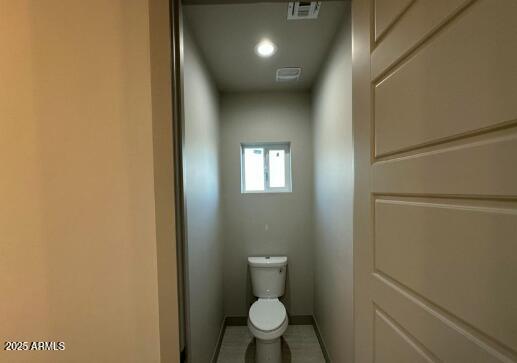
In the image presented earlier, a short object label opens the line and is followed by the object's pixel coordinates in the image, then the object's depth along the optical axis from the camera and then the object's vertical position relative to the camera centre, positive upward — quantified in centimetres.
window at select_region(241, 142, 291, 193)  270 +10
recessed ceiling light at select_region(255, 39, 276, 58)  168 +94
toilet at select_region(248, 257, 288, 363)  185 -118
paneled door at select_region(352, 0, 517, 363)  39 -1
